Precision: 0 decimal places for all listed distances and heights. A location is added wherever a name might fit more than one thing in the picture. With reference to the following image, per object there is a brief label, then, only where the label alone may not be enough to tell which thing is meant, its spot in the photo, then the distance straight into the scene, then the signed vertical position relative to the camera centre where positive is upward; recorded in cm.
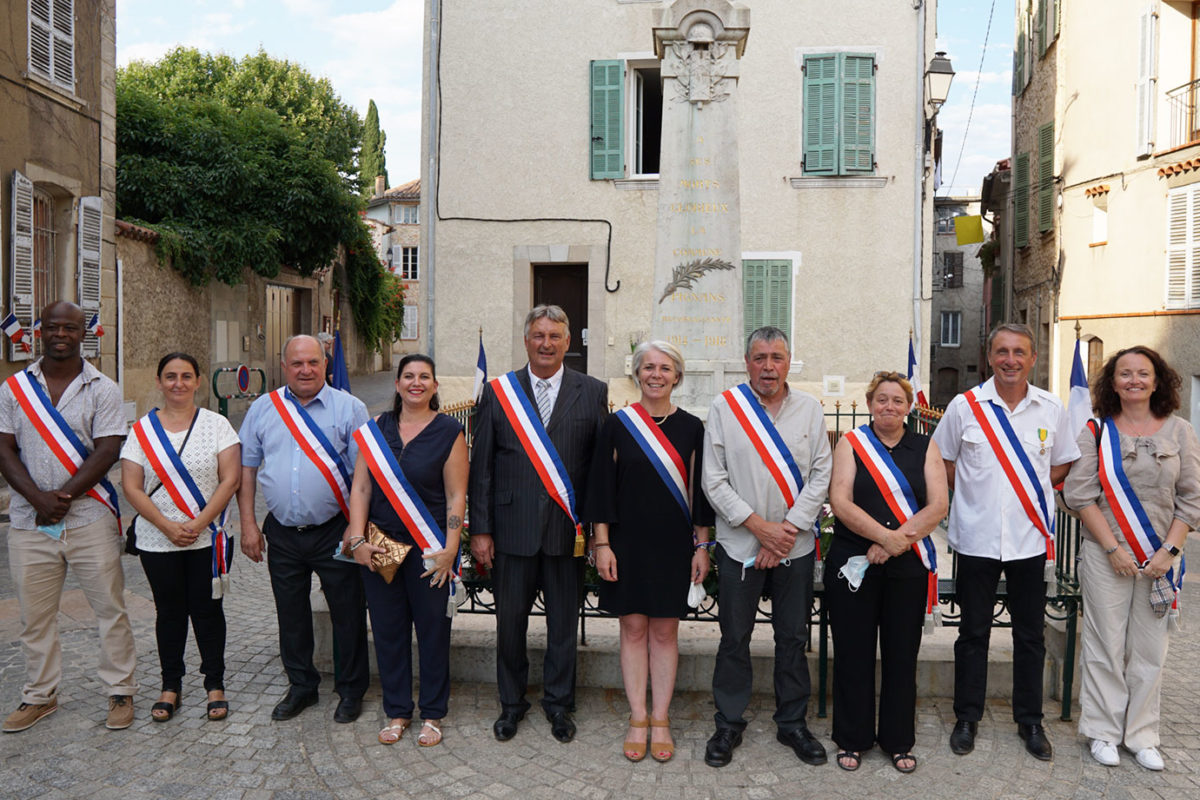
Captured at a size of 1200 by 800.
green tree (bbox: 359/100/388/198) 4162 +1034
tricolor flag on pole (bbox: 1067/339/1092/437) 519 -13
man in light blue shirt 402 -65
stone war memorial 707 +140
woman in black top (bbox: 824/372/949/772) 358 -86
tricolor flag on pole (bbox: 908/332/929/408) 1027 -8
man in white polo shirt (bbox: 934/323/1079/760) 373 -56
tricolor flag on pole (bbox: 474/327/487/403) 955 -1
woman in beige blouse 369 -70
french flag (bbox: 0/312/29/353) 908 +32
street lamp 1191 +394
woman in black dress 370 -60
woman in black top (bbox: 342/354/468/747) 388 -78
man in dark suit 385 -62
